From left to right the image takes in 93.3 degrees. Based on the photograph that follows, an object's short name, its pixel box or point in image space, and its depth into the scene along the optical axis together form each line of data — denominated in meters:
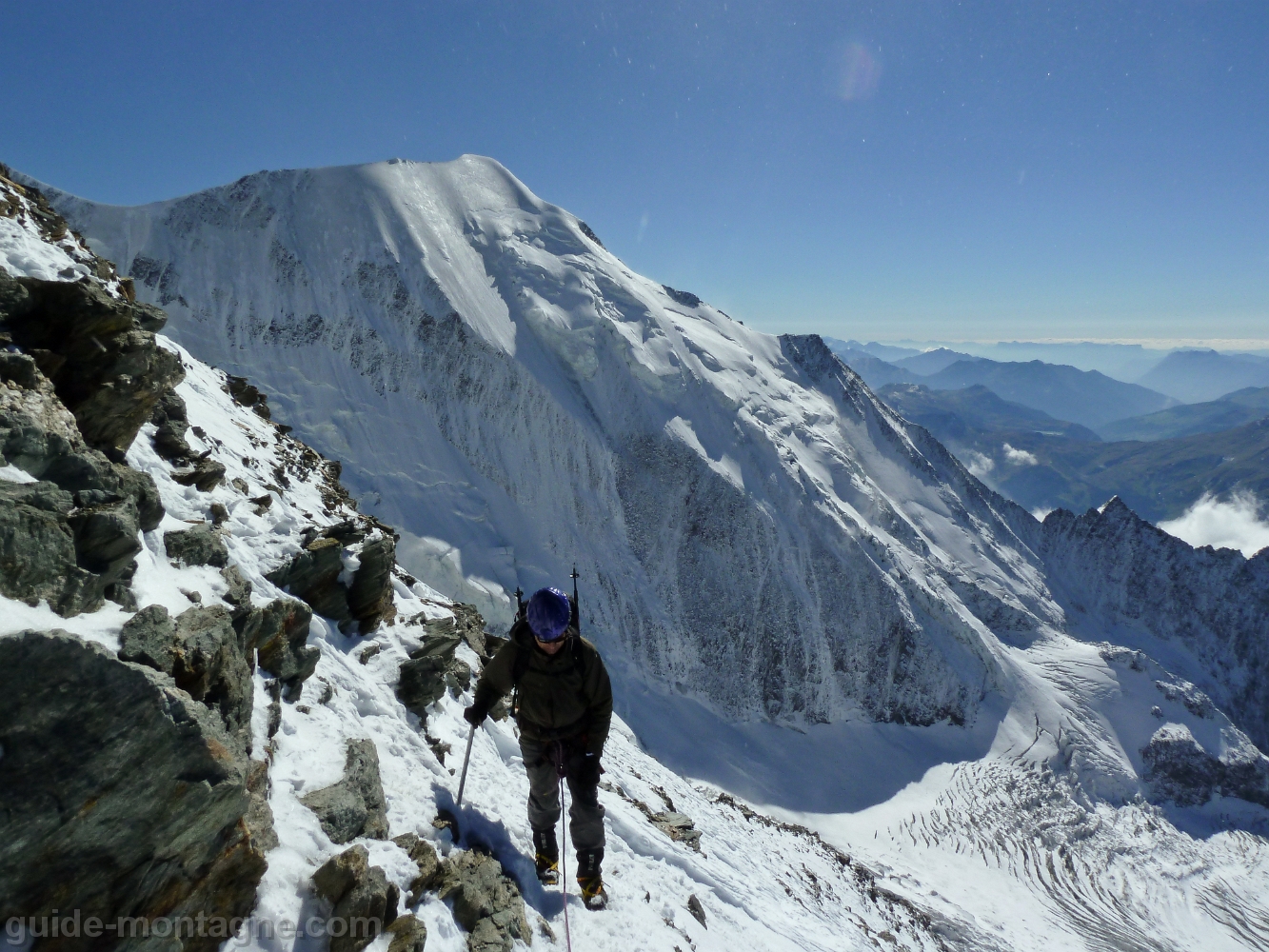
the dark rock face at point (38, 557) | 5.63
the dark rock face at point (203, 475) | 11.10
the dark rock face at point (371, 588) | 12.27
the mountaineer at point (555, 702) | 7.44
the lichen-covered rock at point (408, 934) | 6.14
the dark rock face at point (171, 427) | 11.56
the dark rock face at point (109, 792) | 4.55
